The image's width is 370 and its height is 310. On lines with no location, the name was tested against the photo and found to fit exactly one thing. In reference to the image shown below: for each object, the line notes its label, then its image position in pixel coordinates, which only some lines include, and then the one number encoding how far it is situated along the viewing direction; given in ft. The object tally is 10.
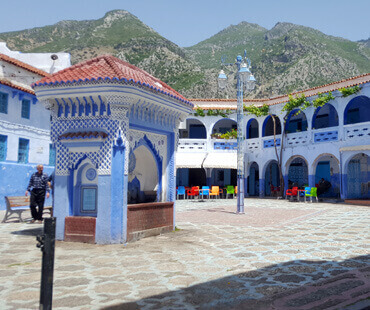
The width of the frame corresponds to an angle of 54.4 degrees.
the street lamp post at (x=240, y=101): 44.88
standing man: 34.53
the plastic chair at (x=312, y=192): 64.75
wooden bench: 37.19
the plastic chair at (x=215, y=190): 71.97
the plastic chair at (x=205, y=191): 71.00
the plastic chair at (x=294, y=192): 65.98
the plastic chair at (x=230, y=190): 74.54
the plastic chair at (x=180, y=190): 72.04
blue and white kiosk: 25.17
